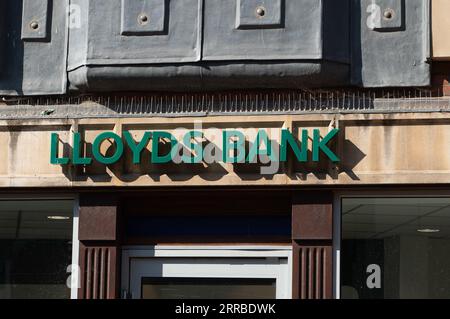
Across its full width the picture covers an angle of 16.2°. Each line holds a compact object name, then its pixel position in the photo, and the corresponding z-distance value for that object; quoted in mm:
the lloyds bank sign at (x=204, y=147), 16906
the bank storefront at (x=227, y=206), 16938
